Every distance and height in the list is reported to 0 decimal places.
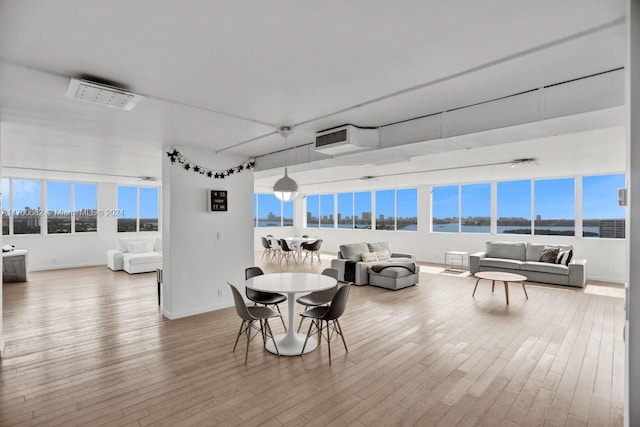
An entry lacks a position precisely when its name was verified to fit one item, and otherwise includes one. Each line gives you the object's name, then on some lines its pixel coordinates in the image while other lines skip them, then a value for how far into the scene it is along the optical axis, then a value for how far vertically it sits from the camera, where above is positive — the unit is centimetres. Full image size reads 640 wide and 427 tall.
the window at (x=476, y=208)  924 +10
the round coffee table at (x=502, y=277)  537 -111
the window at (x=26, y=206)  833 +22
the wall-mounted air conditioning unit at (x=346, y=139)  352 +81
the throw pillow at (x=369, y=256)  727 -99
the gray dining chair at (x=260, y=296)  394 -106
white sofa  806 -106
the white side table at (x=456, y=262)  888 -144
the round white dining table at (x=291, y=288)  339 -78
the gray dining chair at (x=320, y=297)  383 -104
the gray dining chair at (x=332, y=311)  334 -105
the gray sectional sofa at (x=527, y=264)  655 -114
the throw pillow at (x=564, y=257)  684 -96
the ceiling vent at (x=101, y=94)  228 +88
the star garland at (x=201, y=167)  461 +72
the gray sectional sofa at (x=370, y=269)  648 -117
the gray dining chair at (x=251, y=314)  324 -106
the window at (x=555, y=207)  791 +10
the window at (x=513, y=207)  870 +12
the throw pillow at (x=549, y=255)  704 -95
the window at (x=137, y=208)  988 +17
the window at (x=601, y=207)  737 +8
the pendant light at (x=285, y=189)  400 +29
